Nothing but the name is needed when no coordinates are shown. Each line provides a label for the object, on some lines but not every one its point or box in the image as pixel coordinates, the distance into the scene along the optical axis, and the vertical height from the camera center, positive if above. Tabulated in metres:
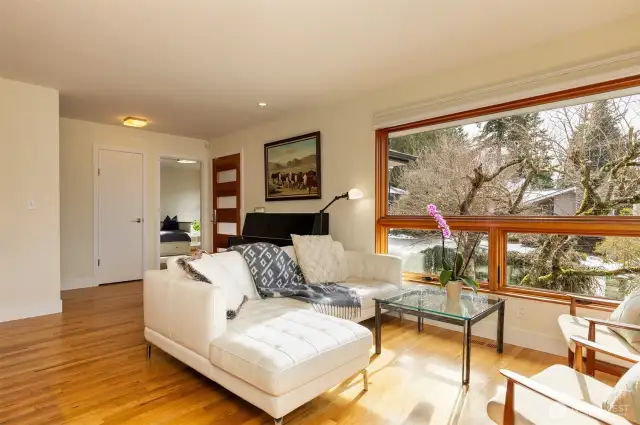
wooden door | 5.88 +0.24
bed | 7.55 -0.65
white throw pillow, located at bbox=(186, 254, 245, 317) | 2.31 -0.42
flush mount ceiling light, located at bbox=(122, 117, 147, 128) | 4.92 +1.30
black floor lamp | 3.96 +0.21
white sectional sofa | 1.68 -0.69
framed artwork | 4.54 +0.61
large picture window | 2.60 +0.19
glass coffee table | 2.23 -0.67
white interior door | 5.37 -0.04
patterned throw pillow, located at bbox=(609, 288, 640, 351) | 1.90 -0.61
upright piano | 4.28 -0.18
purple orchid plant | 2.56 -0.45
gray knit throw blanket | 2.77 -0.63
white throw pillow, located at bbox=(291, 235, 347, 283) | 3.33 -0.45
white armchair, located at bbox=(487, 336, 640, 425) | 1.03 -0.69
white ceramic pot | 2.58 -0.56
